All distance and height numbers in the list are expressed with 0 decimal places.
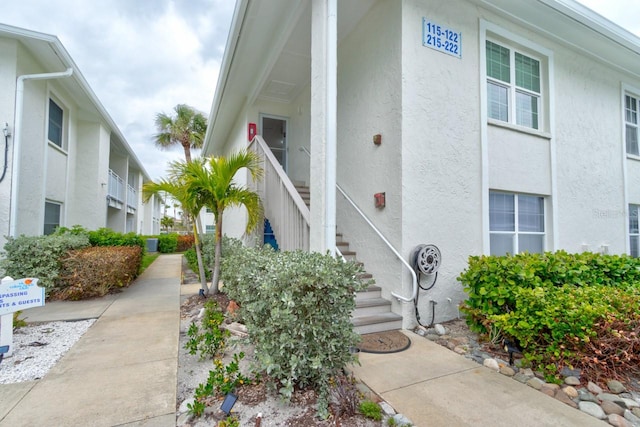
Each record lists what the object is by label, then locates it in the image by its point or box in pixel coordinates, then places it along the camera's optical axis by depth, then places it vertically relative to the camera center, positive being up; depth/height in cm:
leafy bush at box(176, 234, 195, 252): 1855 -105
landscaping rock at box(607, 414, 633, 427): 226 -146
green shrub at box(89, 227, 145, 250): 757 -34
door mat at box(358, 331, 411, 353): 355 -143
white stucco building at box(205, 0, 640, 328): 441 +183
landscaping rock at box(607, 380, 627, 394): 272 -143
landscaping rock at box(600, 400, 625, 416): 244 -147
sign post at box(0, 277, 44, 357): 324 -83
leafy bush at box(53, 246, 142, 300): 566 -93
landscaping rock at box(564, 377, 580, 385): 282 -143
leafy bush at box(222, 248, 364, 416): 237 -79
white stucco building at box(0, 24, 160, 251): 623 +230
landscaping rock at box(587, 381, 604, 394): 270 -144
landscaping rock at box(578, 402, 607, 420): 239 -147
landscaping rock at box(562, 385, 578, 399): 267 -146
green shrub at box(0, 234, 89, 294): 546 -63
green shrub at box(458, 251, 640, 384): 288 -88
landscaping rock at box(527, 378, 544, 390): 281 -147
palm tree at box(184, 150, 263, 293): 531 +71
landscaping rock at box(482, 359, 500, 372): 319 -146
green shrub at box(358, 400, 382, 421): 223 -138
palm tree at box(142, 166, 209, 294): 542 +67
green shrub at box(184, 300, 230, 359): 325 -130
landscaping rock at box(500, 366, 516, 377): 307 -147
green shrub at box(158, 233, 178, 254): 1816 -110
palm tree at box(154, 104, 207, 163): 1819 +607
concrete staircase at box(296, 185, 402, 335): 403 -123
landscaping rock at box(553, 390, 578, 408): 255 -148
